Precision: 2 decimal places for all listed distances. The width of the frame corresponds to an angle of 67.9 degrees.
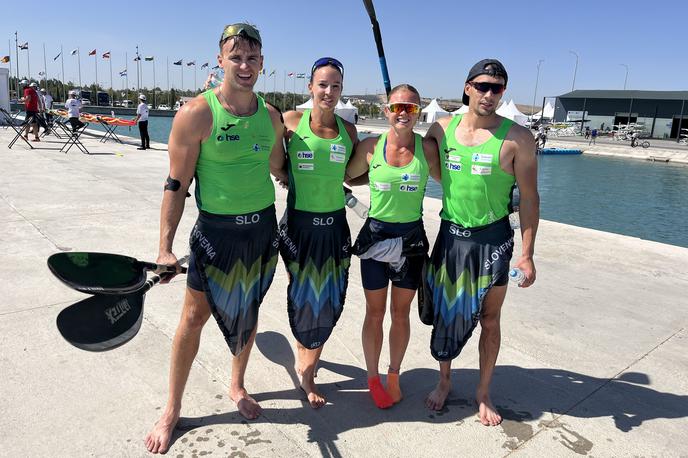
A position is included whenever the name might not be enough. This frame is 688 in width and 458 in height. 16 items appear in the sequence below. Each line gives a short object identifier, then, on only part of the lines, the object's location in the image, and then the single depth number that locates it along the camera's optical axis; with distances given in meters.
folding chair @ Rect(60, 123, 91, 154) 14.94
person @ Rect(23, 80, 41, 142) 15.79
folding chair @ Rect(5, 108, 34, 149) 15.06
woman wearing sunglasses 2.95
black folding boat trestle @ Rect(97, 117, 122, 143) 18.90
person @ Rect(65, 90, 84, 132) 16.08
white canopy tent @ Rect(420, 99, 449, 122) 43.78
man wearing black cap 2.85
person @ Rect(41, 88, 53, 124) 19.55
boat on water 38.15
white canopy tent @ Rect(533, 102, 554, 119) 65.31
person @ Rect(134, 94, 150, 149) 16.59
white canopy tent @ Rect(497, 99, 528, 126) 36.06
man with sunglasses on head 2.59
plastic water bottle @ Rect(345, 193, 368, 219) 3.18
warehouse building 54.31
